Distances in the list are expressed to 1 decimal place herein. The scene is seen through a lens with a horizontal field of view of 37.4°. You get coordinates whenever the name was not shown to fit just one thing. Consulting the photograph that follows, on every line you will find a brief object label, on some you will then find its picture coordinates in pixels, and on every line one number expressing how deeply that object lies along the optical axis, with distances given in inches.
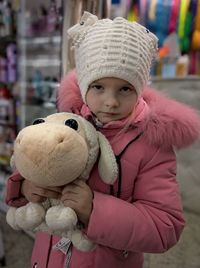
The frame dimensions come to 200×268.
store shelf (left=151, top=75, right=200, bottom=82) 61.1
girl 24.7
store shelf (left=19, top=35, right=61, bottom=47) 85.2
